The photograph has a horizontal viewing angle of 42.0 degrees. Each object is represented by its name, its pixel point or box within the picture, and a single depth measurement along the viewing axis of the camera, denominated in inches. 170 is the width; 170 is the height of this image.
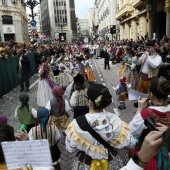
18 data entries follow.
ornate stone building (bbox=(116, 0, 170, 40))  732.0
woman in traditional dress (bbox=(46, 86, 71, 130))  173.5
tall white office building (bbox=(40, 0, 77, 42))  3730.3
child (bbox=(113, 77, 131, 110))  276.1
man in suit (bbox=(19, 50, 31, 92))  405.4
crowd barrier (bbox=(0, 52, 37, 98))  398.3
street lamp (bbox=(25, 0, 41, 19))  603.5
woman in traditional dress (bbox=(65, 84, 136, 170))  84.4
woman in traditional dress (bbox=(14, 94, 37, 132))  168.4
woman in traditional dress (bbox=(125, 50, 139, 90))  304.9
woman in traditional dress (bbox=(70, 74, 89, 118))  176.4
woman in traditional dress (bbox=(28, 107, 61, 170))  124.0
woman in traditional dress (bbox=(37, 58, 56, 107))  282.7
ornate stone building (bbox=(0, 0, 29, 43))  1675.7
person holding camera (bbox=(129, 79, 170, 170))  92.6
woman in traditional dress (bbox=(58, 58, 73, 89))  384.2
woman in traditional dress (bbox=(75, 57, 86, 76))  361.9
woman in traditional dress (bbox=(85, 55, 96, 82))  419.7
